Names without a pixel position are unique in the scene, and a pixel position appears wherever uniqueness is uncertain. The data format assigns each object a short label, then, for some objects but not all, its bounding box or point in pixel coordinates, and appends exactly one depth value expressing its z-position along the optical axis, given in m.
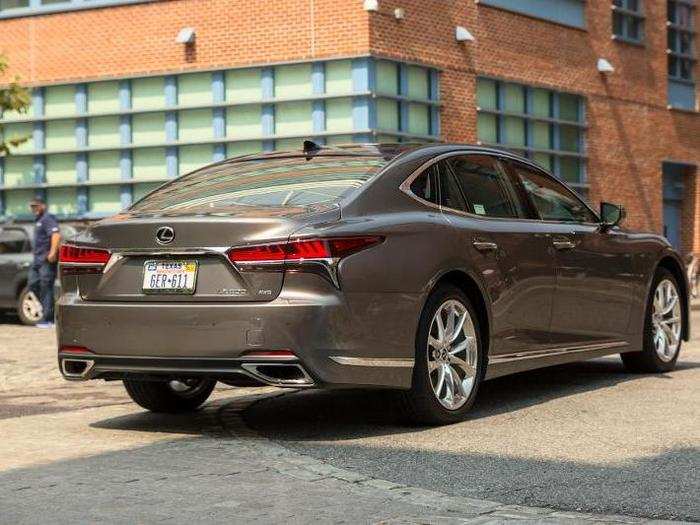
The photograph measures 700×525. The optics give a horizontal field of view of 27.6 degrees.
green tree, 22.41
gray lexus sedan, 6.96
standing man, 18.45
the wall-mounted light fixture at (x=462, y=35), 23.70
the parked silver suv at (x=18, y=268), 19.02
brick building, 21.98
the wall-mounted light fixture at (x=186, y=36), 23.12
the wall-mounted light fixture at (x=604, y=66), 27.80
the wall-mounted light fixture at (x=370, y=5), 21.41
